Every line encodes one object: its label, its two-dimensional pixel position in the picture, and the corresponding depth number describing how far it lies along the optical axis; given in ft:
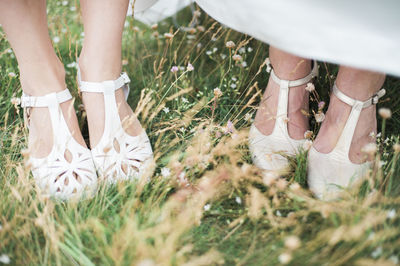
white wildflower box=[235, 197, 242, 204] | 3.55
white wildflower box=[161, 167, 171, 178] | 3.84
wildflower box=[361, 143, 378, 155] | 3.25
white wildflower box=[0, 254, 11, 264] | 2.85
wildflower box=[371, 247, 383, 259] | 2.80
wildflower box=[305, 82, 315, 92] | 4.15
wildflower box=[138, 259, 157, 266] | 2.53
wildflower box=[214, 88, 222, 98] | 4.30
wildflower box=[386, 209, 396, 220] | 2.93
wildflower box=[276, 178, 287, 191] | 3.19
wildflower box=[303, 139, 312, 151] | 4.09
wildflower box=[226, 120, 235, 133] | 4.21
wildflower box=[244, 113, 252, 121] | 4.48
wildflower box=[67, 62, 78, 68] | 5.46
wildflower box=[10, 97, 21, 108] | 4.05
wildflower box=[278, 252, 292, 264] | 2.60
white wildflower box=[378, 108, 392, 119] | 3.17
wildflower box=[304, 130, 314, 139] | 4.15
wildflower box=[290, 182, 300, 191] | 3.30
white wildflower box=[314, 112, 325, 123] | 4.21
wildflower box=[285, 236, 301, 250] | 2.59
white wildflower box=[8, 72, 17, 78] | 4.89
